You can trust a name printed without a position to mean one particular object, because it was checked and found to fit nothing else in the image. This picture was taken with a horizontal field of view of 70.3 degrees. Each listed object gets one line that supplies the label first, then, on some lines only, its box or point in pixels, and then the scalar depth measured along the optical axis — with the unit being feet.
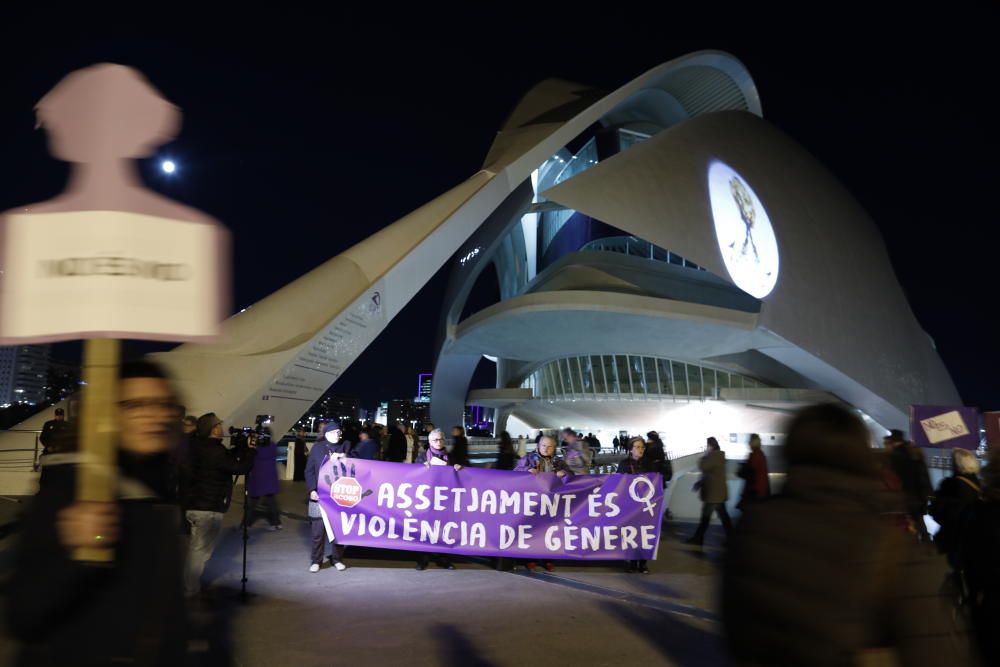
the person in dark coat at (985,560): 9.45
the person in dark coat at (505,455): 34.40
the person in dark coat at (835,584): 5.82
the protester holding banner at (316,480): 25.86
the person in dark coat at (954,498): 17.46
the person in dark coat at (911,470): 26.76
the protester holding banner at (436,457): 26.50
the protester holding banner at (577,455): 29.22
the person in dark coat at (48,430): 37.40
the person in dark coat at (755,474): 27.48
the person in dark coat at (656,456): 31.83
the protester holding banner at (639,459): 31.76
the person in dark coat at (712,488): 31.86
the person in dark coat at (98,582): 5.57
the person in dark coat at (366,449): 31.71
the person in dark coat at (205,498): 20.72
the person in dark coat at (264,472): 31.65
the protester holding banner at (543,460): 29.07
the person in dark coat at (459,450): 30.35
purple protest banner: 26.08
